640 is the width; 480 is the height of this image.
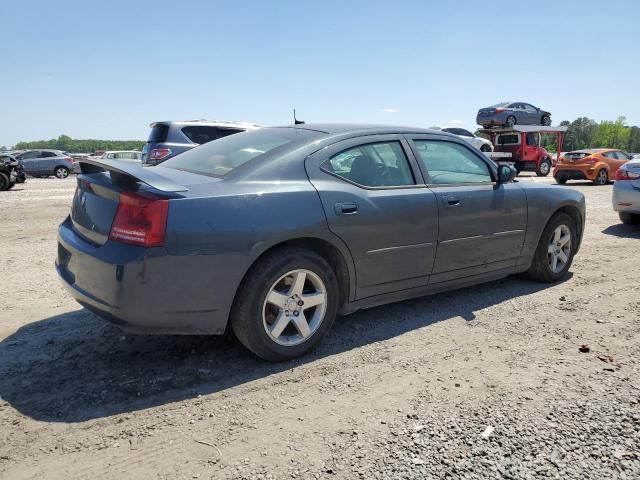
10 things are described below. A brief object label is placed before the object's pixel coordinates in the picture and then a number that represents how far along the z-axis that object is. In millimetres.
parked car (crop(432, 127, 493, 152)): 21656
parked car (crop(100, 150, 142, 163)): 25022
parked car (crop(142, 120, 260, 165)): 10320
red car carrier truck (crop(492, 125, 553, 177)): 23297
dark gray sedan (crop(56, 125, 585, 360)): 2783
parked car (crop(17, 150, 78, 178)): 26422
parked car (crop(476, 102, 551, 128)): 24281
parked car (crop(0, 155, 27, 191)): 15734
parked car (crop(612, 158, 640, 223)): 8055
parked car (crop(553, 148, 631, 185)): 17594
